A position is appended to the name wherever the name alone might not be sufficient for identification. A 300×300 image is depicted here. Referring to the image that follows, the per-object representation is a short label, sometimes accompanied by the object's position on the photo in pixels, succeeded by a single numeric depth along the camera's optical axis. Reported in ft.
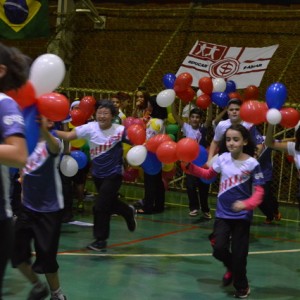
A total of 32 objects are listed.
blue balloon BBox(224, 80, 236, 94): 29.13
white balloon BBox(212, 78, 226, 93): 28.17
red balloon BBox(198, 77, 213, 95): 27.47
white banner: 36.55
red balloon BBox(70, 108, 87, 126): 24.91
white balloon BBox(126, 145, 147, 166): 21.03
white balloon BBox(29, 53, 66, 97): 12.62
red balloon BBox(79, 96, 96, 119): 24.88
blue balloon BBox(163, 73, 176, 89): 26.86
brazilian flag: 41.83
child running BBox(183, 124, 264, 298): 17.24
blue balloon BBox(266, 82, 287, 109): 19.12
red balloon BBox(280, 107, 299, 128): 20.31
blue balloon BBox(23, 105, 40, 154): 11.70
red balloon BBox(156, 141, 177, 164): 20.08
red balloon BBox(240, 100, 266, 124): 19.27
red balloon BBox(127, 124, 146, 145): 21.83
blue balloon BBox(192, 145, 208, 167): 20.80
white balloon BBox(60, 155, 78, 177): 22.06
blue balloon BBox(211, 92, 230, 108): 27.48
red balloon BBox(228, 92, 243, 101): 27.58
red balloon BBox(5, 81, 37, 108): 11.25
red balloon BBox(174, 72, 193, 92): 25.96
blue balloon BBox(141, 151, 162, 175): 22.61
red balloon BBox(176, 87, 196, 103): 26.43
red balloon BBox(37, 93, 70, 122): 12.64
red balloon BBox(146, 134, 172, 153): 21.19
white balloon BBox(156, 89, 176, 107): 24.32
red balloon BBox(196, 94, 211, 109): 27.58
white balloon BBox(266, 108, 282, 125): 18.69
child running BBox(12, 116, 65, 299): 15.06
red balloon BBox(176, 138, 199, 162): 19.07
